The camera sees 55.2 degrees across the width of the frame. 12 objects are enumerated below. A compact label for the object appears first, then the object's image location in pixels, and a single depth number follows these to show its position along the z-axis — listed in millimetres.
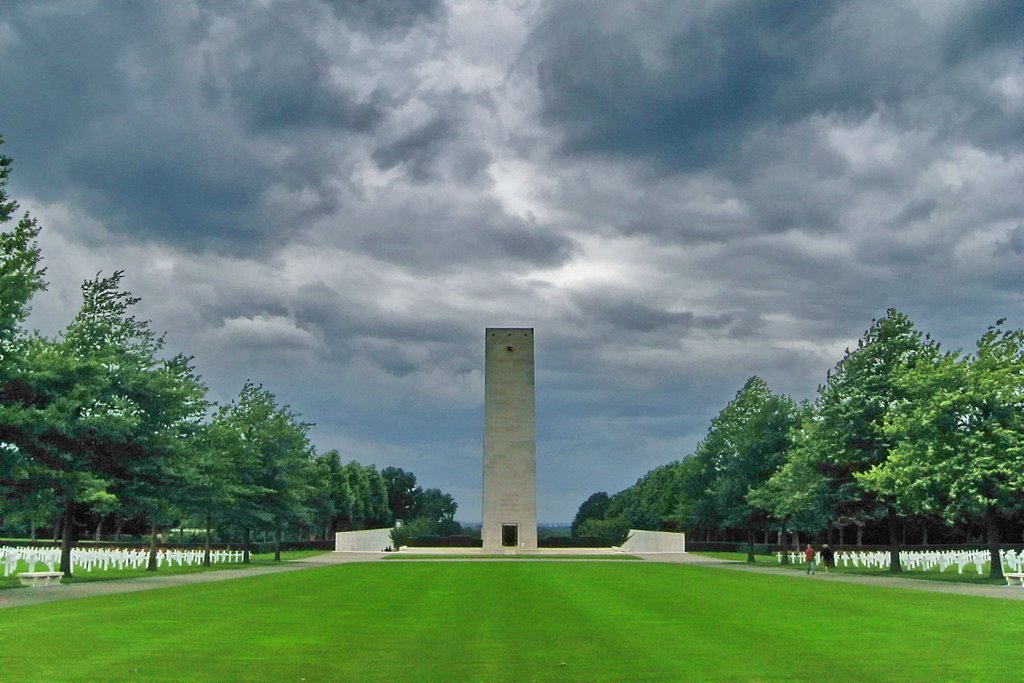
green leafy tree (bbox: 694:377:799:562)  52938
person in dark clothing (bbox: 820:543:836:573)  43719
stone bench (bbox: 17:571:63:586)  28531
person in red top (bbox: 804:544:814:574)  40031
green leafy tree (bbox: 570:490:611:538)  182750
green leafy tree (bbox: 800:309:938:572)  41688
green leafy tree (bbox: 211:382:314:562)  48562
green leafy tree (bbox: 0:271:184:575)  27547
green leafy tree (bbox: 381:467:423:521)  170250
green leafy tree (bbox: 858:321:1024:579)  32750
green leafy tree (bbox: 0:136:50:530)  25672
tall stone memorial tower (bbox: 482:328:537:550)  80625
